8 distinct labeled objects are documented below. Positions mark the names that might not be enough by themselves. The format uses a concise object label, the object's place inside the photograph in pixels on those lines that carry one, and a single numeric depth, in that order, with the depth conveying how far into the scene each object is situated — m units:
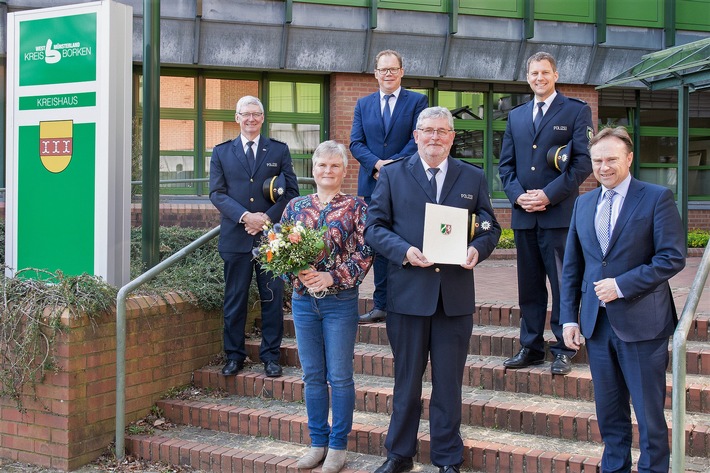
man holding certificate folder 4.43
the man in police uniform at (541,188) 5.27
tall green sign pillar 5.93
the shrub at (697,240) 13.92
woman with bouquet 4.68
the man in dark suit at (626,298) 3.86
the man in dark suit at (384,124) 6.04
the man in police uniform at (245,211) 5.89
